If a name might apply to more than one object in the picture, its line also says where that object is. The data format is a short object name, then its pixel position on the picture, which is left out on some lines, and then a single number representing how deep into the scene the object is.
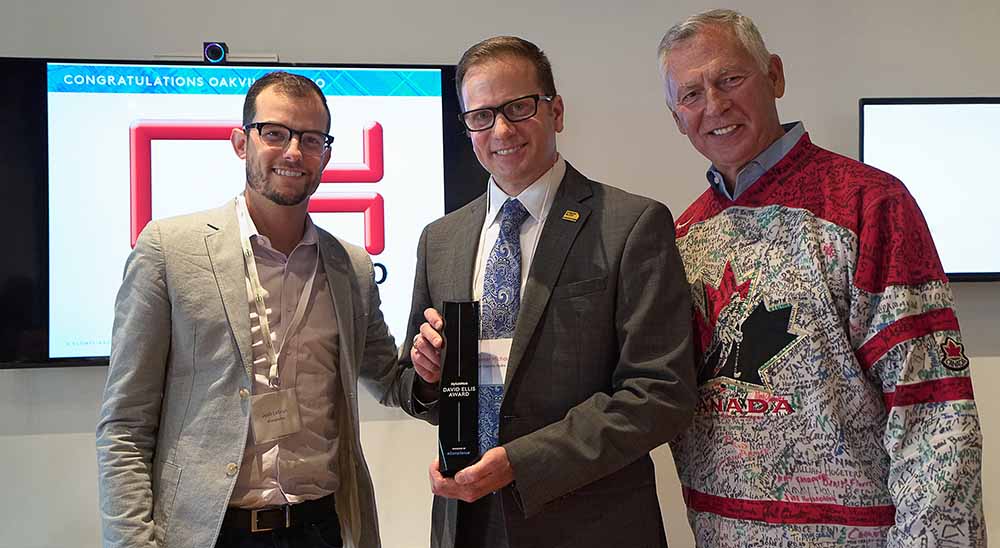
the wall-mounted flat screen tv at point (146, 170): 2.96
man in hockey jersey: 1.51
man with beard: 1.78
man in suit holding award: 1.50
